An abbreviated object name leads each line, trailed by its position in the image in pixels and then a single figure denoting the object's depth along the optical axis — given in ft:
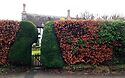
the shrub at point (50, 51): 19.76
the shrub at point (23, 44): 19.80
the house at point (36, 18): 53.38
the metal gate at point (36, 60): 21.23
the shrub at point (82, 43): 20.30
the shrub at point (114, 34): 20.22
